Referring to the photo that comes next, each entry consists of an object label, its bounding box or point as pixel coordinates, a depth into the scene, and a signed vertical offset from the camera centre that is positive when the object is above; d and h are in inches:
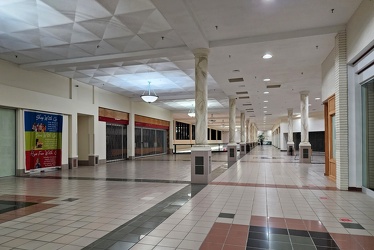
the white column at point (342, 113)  252.2 +16.3
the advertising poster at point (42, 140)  399.2 -13.2
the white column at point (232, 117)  603.2 +31.2
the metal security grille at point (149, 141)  746.8 -33.1
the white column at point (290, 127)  743.1 +8.8
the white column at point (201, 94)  304.2 +42.8
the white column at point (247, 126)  1227.6 +20.7
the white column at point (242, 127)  825.5 +10.9
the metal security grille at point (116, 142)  602.5 -26.4
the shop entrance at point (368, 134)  238.1 -4.1
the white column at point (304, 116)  536.1 +29.1
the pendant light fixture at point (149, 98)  504.7 +63.9
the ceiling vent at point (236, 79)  446.5 +87.9
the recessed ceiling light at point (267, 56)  321.1 +93.2
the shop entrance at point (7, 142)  367.9 -14.8
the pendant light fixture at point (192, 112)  830.1 +60.5
